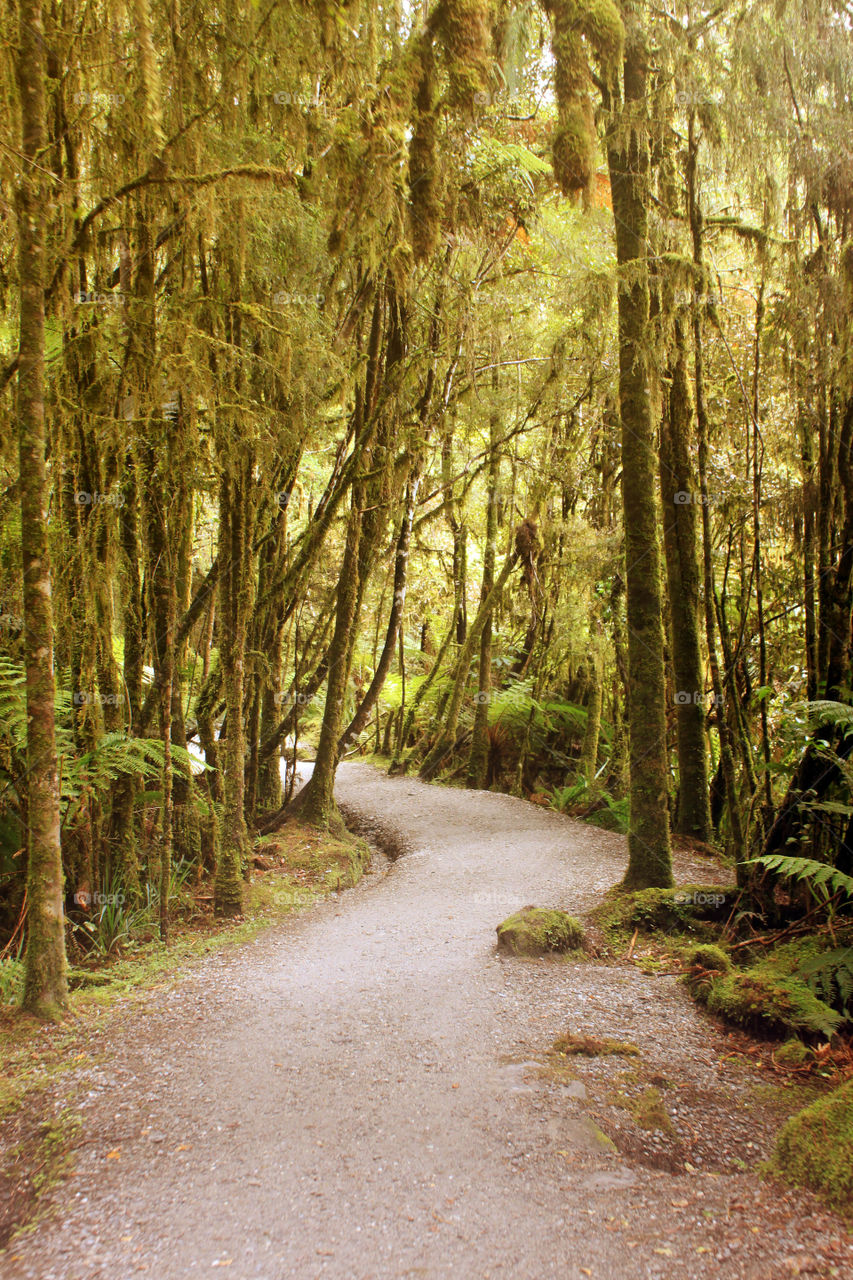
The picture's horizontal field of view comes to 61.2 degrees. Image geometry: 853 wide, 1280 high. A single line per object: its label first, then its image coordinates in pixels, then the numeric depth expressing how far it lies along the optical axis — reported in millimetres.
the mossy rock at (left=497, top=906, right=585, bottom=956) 5125
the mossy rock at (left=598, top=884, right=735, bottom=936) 5535
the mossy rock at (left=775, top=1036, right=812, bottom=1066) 3623
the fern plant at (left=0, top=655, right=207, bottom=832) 4926
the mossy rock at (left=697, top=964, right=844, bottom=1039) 3801
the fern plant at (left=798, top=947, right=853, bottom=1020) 3889
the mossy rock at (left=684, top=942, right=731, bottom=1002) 4449
